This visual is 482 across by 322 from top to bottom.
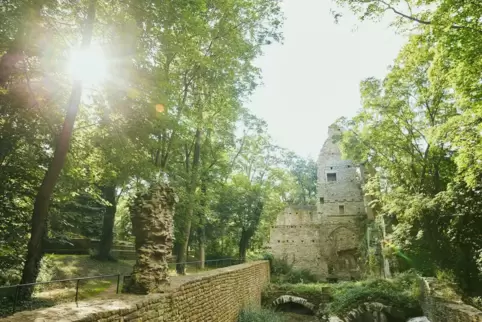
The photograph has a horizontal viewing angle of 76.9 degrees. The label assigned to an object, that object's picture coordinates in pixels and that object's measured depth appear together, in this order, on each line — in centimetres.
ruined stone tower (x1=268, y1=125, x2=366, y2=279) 2395
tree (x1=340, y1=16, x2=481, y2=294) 1266
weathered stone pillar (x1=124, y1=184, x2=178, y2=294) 558
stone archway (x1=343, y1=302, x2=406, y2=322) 1334
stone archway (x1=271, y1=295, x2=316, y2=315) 1587
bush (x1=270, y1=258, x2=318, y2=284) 2133
